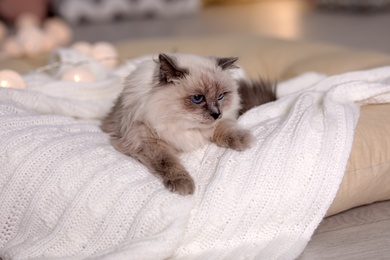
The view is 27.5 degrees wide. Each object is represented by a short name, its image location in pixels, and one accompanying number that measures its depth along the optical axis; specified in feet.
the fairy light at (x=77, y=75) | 4.66
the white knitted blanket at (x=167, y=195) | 3.30
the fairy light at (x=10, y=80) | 4.44
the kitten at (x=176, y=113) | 3.46
